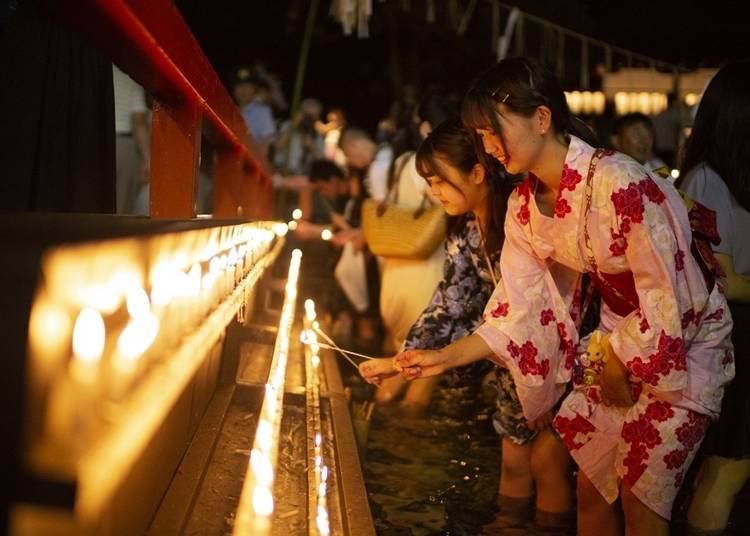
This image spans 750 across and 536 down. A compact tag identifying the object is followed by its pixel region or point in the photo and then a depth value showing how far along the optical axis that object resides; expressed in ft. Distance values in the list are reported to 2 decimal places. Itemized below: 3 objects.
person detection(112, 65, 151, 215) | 27.14
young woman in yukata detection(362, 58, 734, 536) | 11.16
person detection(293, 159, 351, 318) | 38.63
